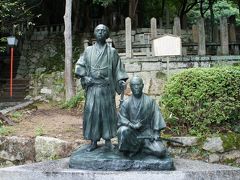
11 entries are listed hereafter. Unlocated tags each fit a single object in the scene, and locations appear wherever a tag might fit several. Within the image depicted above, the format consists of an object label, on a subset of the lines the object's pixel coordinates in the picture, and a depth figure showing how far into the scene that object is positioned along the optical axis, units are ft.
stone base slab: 16.38
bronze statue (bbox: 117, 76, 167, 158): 17.08
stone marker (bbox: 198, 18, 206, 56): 39.86
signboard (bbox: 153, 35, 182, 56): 34.35
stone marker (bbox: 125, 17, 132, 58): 40.24
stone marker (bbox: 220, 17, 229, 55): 40.70
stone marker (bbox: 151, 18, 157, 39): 41.54
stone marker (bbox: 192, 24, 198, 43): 43.03
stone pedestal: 17.01
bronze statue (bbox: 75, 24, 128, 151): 18.25
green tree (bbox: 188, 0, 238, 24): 82.99
